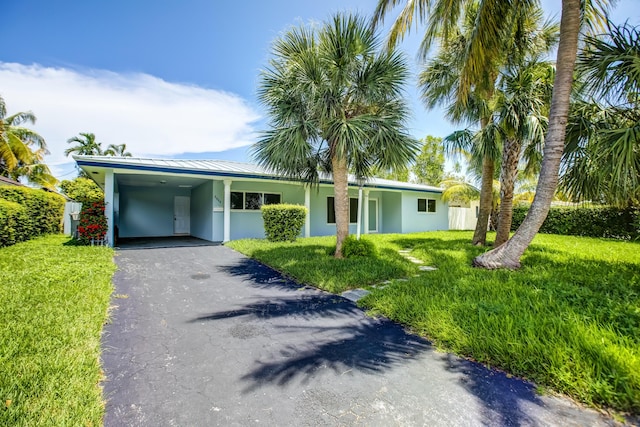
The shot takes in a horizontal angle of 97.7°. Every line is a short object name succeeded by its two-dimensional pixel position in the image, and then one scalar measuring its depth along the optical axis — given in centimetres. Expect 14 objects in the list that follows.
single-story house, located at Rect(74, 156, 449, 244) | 1011
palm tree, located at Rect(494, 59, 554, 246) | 722
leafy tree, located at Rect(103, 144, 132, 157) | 2966
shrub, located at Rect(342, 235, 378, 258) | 763
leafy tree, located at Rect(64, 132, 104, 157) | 2728
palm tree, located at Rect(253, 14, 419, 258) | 692
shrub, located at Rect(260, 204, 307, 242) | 1071
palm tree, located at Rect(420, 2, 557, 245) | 810
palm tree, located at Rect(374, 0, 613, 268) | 533
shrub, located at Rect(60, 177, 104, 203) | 1543
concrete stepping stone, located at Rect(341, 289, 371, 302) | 483
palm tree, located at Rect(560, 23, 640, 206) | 454
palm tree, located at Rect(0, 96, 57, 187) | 1711
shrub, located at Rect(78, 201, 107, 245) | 904
